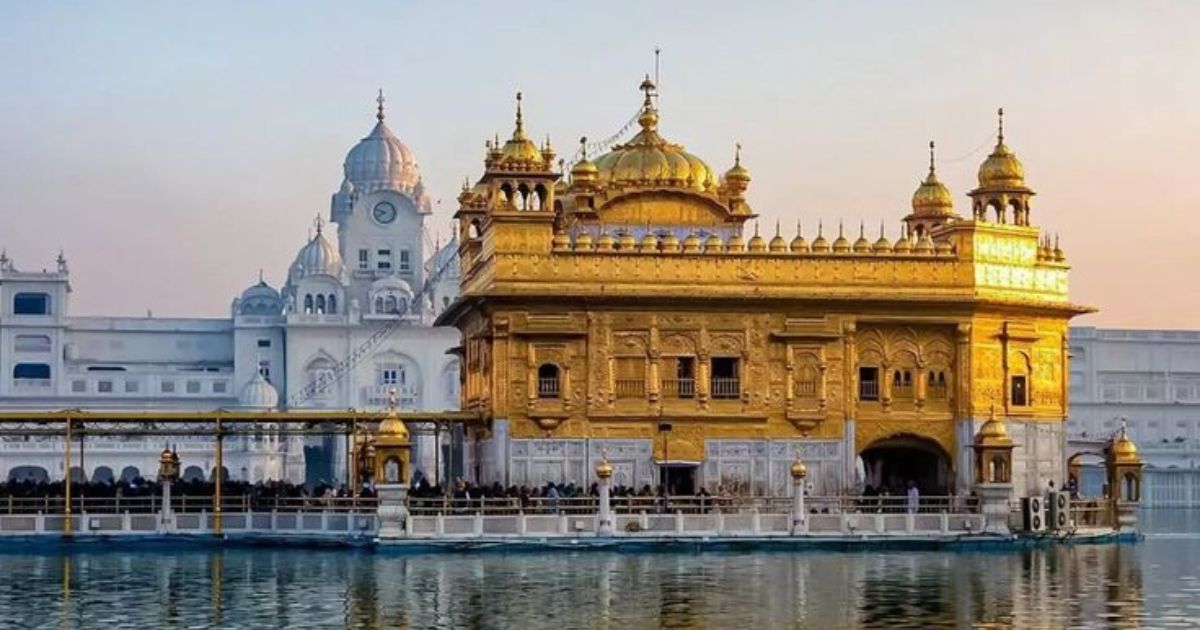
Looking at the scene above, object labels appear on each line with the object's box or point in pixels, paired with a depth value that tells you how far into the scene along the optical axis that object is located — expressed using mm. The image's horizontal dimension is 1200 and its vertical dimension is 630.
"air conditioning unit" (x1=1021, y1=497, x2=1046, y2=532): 43219
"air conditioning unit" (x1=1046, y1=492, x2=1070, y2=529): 43594
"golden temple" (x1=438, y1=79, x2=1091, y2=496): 44781
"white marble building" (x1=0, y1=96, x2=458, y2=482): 114438
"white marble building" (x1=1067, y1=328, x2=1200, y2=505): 120875
